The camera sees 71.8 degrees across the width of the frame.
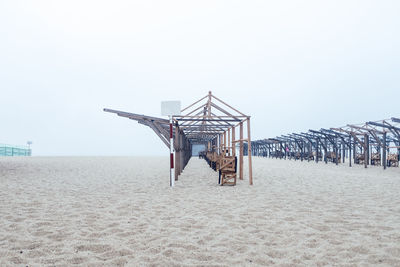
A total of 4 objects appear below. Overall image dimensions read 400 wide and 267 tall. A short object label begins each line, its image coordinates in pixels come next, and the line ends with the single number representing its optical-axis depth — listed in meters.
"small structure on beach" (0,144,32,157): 40.12
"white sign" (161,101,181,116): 9.30
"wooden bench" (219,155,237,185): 9.54
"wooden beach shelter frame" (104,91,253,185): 9.66
